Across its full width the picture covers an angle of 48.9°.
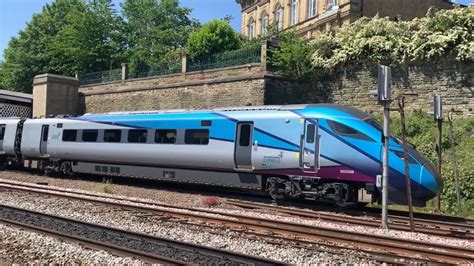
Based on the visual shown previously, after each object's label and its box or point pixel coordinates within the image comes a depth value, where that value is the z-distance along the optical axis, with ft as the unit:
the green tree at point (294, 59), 84.69
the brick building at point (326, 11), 108.88
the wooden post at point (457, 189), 49.14
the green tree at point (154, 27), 150.30
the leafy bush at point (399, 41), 66.85
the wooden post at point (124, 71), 117.29
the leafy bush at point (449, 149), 51.47
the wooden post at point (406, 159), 35.19
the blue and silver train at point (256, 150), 43.78
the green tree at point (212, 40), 112.47
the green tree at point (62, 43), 143.02
